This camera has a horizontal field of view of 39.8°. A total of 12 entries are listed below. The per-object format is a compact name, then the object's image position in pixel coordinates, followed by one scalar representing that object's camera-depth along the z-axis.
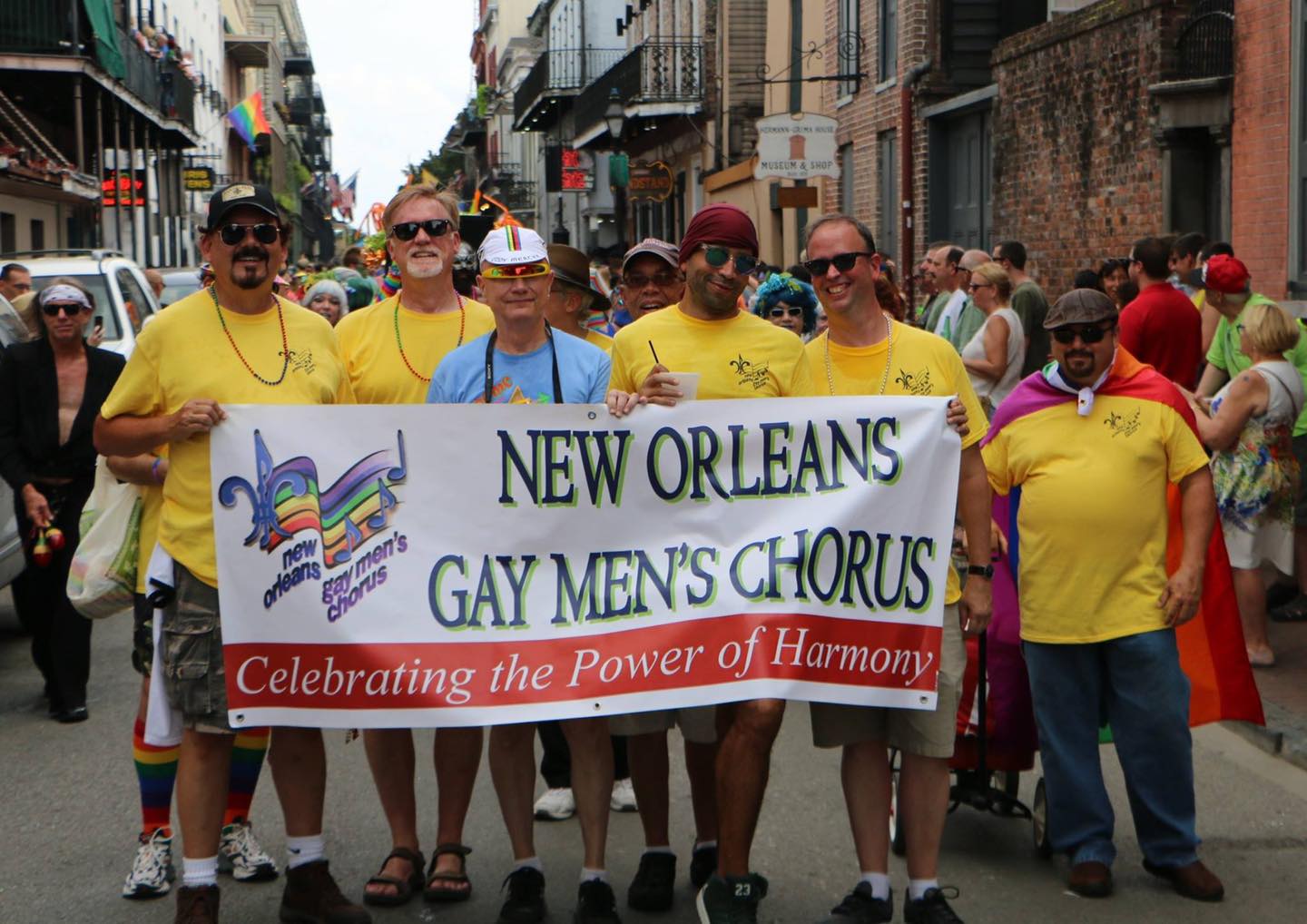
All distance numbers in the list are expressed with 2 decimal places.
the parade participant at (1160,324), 10.64
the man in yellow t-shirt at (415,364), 5.47
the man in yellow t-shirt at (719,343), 5.04
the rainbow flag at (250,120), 50.28
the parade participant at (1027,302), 11.38
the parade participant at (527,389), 5.12
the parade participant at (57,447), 8.16
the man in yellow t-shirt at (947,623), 5.06
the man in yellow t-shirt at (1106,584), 5.47
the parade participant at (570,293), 6.75
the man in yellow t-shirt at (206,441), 5.01
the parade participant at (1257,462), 8.50
